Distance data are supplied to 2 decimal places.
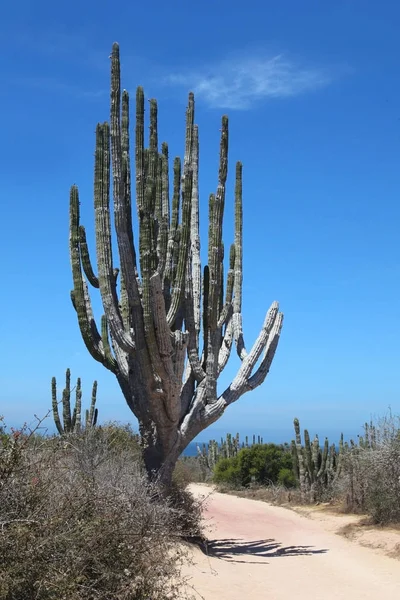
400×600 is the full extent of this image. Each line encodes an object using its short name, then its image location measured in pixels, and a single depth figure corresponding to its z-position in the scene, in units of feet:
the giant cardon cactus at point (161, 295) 38.14
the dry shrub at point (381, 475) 50.52
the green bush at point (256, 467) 86.63
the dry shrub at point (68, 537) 17.06
